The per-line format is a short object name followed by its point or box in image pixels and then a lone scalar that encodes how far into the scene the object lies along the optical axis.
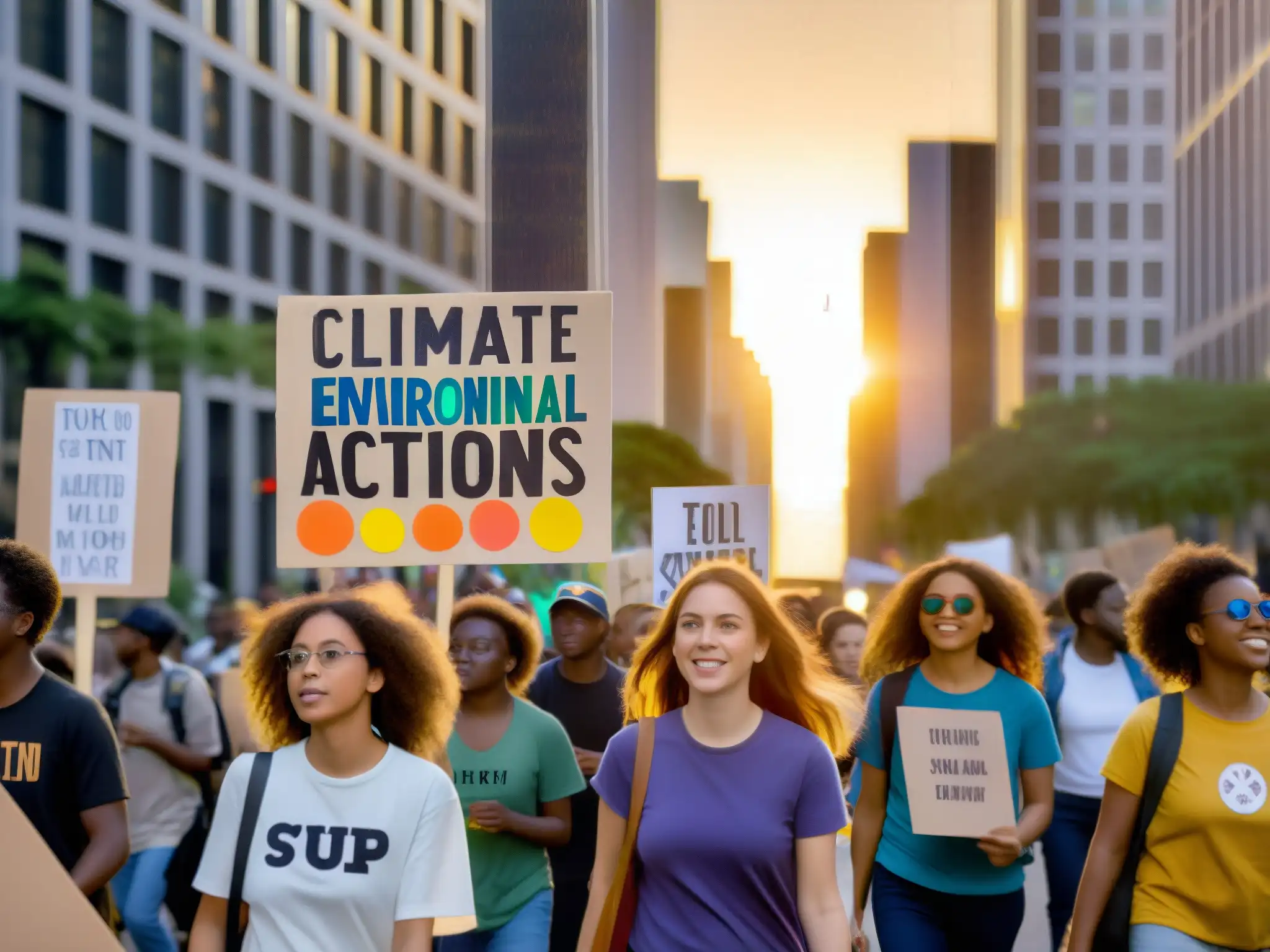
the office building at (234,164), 32.75
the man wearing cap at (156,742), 7.71
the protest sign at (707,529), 7.95
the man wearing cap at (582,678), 7.13
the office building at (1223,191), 72.94
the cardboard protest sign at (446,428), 6.51
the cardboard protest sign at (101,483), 7.70
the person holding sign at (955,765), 5.39
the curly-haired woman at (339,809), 3.70
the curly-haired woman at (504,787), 5.68
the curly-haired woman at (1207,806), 4.50
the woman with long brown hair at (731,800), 3.86
